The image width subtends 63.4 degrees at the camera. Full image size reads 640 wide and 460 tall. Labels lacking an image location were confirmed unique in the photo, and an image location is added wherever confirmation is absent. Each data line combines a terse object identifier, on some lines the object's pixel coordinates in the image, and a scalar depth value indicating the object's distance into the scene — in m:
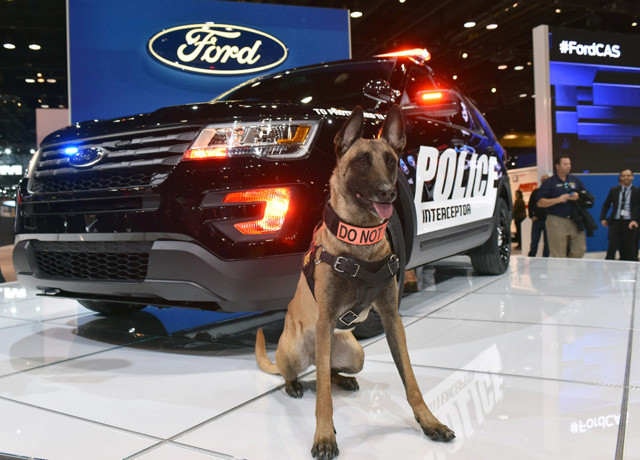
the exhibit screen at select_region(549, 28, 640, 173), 9.29
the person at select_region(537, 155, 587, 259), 7.07
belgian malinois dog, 1.58
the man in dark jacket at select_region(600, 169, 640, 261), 8.32
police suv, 2.31
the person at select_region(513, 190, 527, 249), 11.62
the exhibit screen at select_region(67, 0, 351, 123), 5.89
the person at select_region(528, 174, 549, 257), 8.43
